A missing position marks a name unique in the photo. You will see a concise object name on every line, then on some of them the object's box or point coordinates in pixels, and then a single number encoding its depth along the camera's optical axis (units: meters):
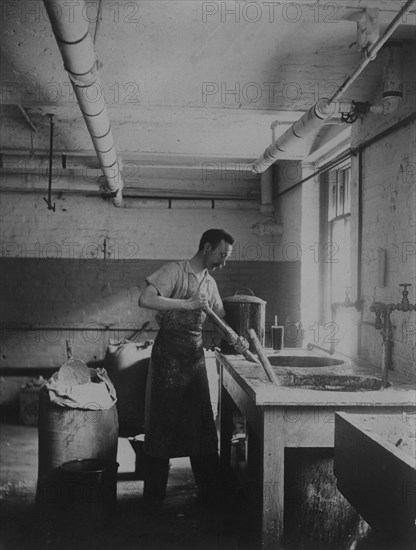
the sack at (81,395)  3.72
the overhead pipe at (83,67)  2.47
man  3.89
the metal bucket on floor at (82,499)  3.40
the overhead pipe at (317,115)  2.72
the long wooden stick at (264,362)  3.26
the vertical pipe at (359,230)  4.25
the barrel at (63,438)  3.72
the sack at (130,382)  6.30
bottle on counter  4.65
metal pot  4.33
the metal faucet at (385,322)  3.14
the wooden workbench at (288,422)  2.65
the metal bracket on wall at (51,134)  5.31
